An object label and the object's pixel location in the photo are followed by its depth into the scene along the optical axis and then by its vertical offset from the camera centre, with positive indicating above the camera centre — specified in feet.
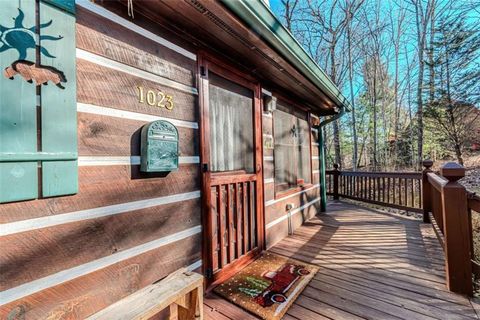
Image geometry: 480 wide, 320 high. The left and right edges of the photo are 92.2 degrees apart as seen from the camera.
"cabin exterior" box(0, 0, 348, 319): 3.35 +0.48
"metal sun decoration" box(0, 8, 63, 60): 3.14 +1.89
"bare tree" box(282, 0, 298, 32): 30.35 +20.19
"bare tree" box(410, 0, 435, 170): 28.96 +15.52
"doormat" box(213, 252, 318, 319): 5.89 -3.64
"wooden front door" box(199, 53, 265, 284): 6.68 -0.19
